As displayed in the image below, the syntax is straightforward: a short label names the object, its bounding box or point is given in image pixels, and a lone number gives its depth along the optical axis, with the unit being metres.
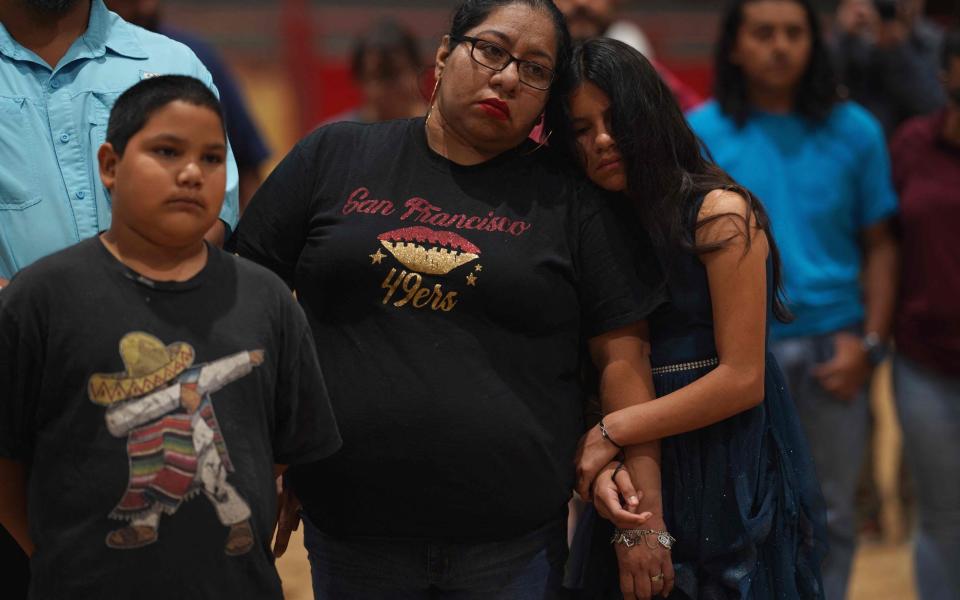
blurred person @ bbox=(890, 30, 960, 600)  6.65
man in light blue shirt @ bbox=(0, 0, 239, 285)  3.88
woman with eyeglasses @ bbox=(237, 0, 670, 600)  4.05
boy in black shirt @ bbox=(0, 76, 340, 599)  3.34
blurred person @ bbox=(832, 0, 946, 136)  8.58
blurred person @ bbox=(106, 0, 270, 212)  7.72
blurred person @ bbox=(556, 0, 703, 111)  7.40
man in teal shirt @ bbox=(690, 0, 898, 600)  6.66
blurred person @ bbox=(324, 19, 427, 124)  8.44
